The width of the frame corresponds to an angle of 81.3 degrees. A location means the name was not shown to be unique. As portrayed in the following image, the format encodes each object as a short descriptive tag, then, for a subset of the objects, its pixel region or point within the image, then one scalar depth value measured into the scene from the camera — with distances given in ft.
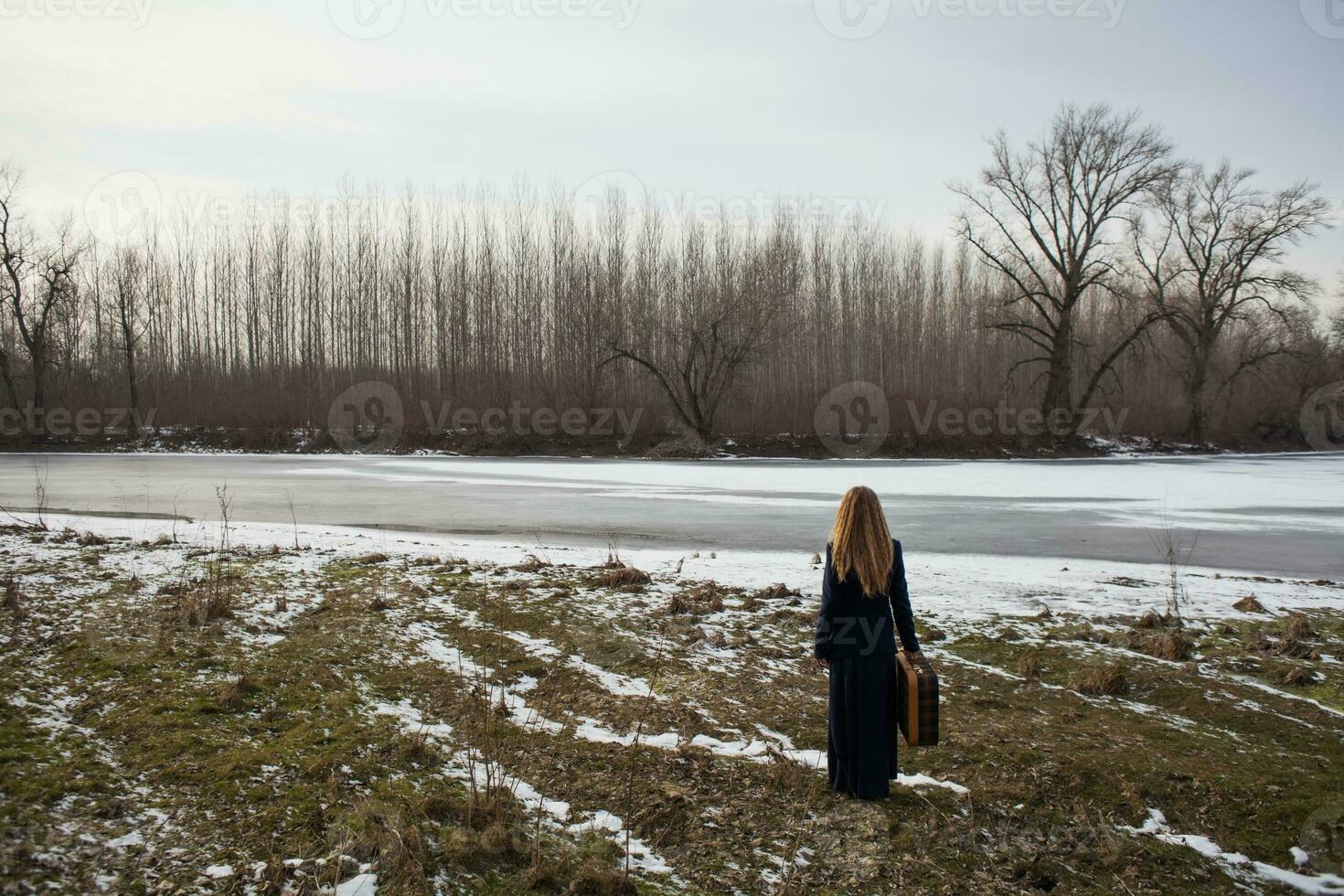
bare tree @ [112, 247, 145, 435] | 155.22
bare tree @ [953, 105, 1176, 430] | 130.11
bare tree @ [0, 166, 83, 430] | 144.56
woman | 14.20
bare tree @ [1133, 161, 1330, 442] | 145.07
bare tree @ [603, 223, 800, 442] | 124.06
